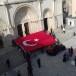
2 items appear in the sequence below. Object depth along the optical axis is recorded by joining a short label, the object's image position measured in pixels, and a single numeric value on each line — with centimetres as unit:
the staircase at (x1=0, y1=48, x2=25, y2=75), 1259
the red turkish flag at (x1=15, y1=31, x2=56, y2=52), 1378
